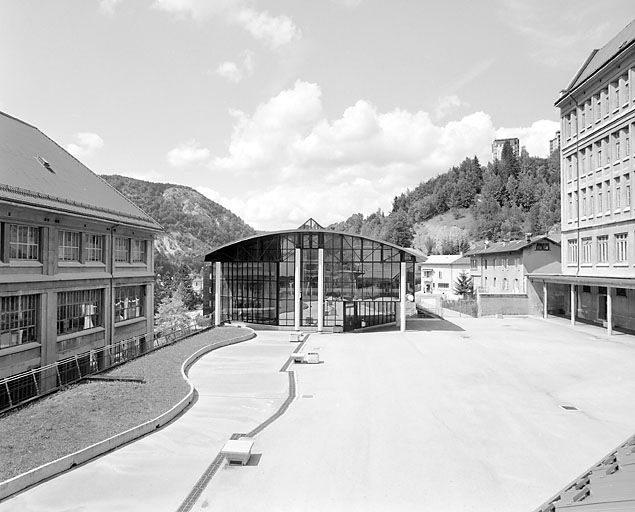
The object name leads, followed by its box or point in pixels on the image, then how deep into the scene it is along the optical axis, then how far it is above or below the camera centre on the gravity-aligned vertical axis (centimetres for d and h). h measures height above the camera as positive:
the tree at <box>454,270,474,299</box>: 7731 -209
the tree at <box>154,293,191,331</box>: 5147 -438
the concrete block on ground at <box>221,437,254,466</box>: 1261 -459
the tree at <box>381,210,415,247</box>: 14638 +1419
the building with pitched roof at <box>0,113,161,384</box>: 1988 +98
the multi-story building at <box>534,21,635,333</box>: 3641 +753
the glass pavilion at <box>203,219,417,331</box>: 3925 -20
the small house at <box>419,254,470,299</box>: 8916 +20
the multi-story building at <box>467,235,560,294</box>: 5387 +140
